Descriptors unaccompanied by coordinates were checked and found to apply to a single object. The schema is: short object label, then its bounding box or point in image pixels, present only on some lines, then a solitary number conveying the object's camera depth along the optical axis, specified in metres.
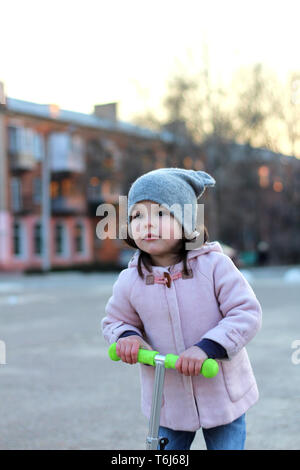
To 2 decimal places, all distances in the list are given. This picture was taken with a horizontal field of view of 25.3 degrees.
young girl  2.46
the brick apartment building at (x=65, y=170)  36.56
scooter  2.25
